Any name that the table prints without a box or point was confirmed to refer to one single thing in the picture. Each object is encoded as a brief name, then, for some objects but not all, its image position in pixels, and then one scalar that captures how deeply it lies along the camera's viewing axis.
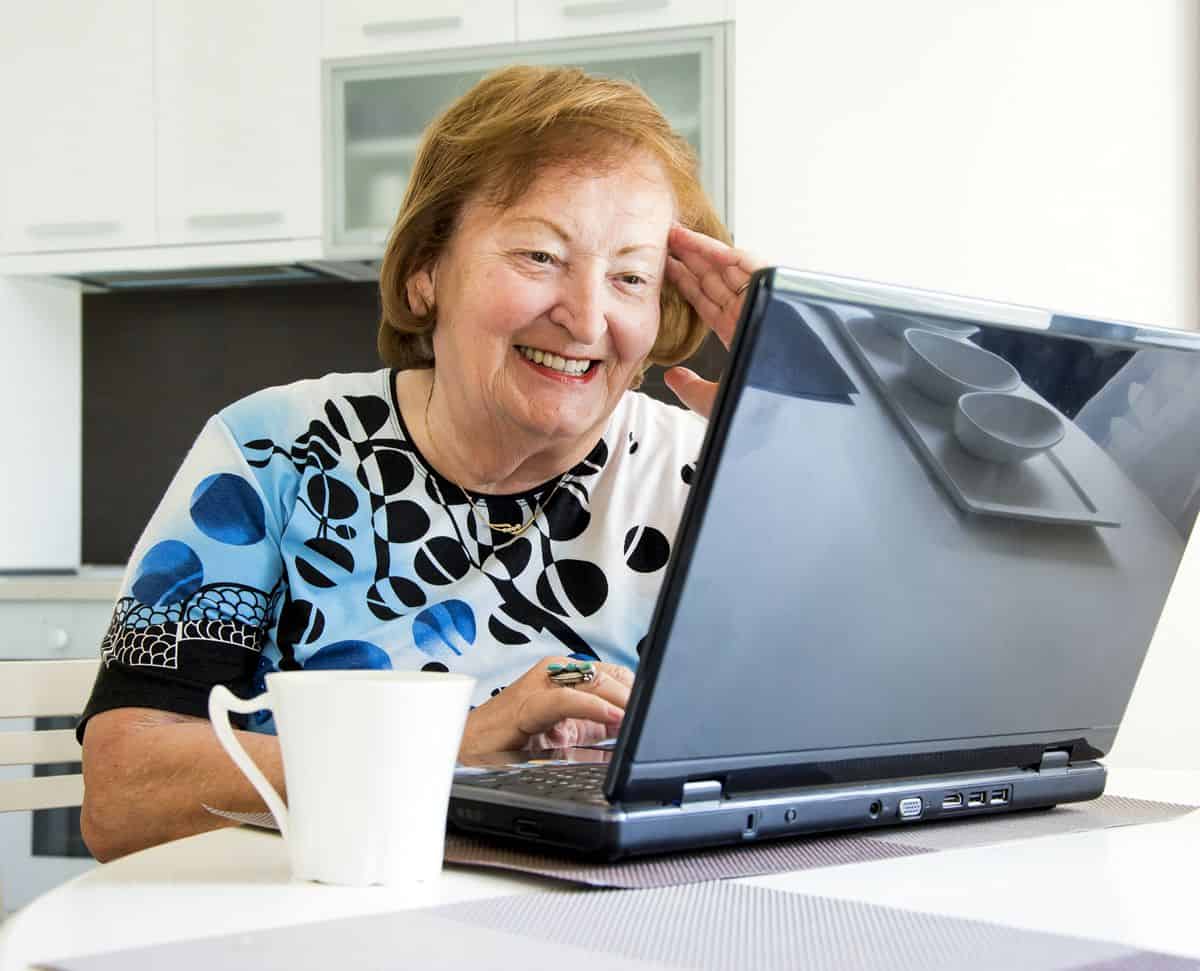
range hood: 3.39
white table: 0.61
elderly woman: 1.23
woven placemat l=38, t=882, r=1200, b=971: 0.56
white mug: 0.67
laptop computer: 0.66
